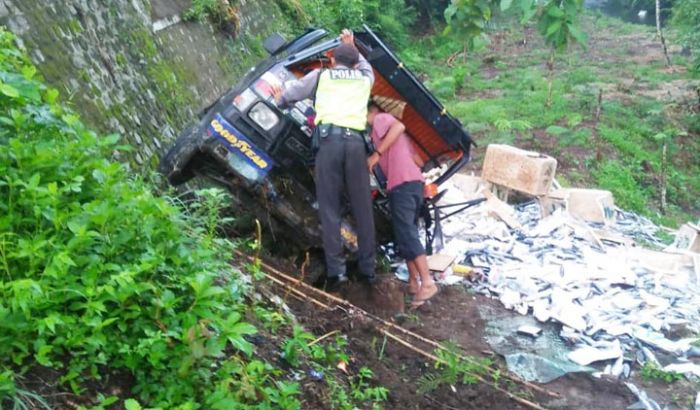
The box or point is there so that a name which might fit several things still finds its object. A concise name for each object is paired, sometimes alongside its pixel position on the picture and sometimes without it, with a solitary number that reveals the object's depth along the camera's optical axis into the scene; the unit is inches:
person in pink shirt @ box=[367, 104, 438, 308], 253.8
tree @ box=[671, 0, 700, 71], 734.5
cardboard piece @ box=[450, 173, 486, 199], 425.7
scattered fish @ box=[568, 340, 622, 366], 255.0
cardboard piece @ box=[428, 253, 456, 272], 312.8
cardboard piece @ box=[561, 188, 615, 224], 411.2
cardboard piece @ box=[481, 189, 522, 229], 385.6
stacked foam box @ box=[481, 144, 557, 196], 408.2
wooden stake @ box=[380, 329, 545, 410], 210.1
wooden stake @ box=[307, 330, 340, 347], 186.7
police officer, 232.7
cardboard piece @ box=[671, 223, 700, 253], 377.4
